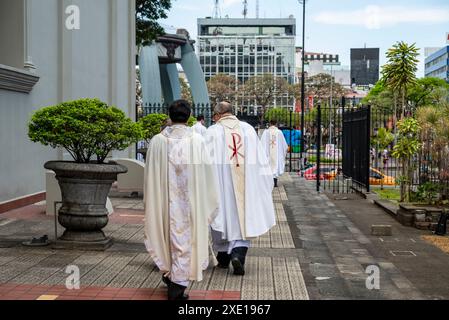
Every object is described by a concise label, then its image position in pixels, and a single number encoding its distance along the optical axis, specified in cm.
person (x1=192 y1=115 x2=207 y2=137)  1396
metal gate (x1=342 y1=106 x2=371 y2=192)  1788
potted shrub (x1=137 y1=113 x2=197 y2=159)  1494
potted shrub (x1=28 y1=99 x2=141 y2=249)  859
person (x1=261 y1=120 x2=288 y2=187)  2112
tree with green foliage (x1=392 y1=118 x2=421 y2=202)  1388
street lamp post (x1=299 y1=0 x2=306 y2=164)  3514
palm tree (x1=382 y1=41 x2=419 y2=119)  1953
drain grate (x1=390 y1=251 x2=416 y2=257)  950
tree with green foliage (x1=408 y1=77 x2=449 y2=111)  6562
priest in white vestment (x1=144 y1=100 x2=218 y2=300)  652
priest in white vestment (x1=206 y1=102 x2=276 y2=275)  802
